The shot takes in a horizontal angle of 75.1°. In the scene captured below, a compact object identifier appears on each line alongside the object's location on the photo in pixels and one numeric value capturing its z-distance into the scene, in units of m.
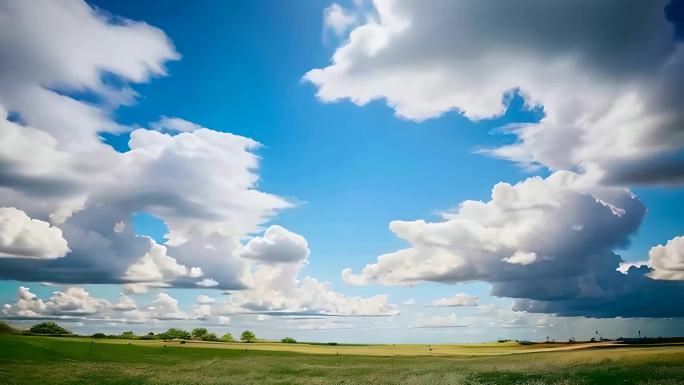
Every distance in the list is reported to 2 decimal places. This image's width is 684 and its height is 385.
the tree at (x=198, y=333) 165.51
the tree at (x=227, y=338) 174.49
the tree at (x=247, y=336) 174.75
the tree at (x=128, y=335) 152.41
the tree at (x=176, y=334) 164.31
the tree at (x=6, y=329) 124.25
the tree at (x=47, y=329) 140.25
